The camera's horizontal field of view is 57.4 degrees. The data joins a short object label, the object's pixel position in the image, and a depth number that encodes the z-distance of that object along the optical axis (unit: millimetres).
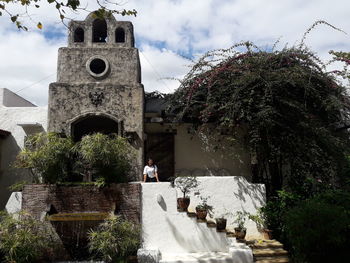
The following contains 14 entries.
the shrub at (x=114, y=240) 7441
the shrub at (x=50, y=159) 8555
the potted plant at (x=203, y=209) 8294
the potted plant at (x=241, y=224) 7996
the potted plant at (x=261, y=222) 8367
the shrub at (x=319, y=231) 6551
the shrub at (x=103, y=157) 8383
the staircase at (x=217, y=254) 7344
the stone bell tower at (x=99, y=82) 10297
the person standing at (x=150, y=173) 9758
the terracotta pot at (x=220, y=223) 8109
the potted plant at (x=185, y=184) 8750
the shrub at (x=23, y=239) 7309
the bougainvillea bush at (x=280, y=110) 9203
